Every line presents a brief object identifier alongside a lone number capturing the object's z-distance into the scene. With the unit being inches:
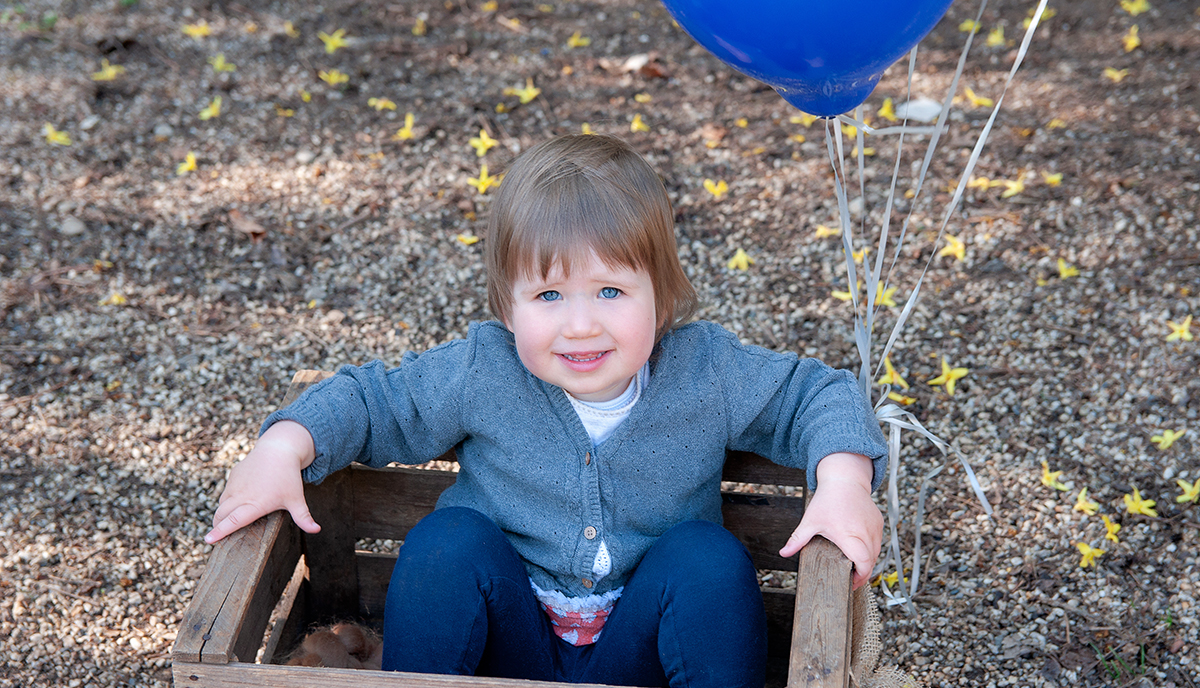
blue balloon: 52.1
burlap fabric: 65.1
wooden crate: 52.9
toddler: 60.6
